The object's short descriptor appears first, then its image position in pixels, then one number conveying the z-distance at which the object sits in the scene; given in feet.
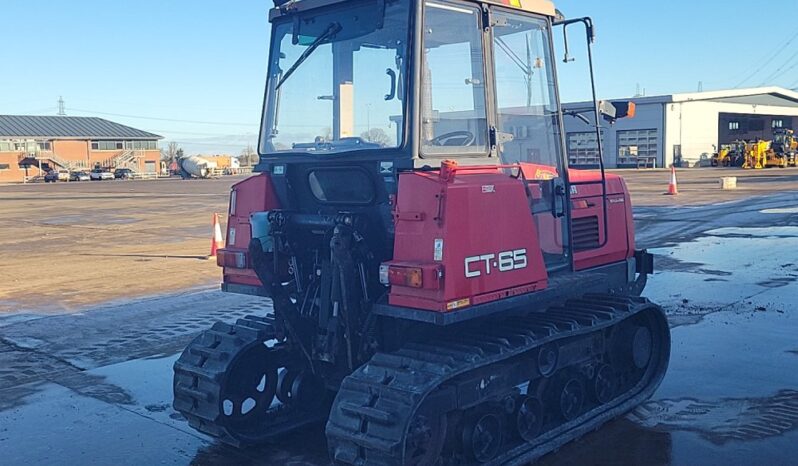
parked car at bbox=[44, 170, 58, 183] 257.14
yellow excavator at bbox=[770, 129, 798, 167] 178.70
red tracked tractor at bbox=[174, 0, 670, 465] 15.57
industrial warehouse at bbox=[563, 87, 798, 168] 197.57
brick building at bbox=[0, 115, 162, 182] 275.80
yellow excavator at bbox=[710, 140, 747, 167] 189.57
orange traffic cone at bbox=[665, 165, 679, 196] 96.09
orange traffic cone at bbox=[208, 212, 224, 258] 49.34
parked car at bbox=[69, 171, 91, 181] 260.21
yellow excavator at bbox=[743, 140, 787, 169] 175.52
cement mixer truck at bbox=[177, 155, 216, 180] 244.22
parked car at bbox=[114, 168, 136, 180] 272.31
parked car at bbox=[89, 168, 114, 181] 262.47
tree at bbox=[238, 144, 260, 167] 320.93
